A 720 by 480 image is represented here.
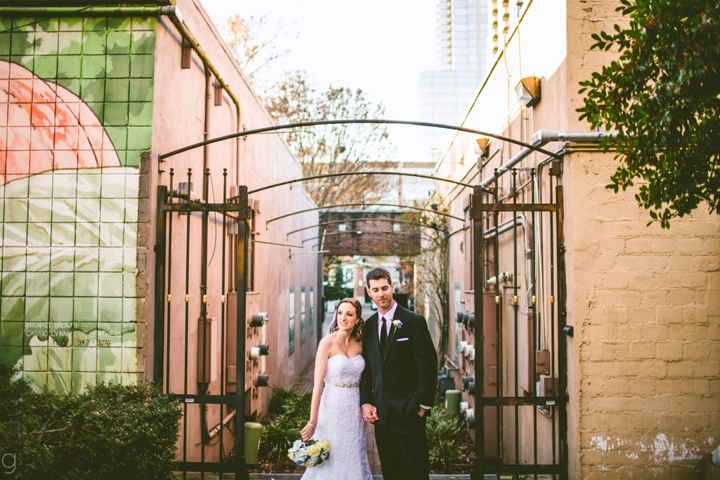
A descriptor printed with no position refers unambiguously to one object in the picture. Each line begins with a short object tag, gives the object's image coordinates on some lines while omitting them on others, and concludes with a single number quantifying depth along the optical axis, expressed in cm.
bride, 462
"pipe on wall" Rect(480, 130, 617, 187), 502
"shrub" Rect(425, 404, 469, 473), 751
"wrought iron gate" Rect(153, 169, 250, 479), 523
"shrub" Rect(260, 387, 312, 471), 776
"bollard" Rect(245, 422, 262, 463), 710
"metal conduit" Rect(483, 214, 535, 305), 625
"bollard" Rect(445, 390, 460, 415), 995
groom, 451
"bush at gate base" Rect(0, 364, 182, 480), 363
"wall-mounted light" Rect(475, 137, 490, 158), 896
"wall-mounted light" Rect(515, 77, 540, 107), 613
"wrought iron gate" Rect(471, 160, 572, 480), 523
